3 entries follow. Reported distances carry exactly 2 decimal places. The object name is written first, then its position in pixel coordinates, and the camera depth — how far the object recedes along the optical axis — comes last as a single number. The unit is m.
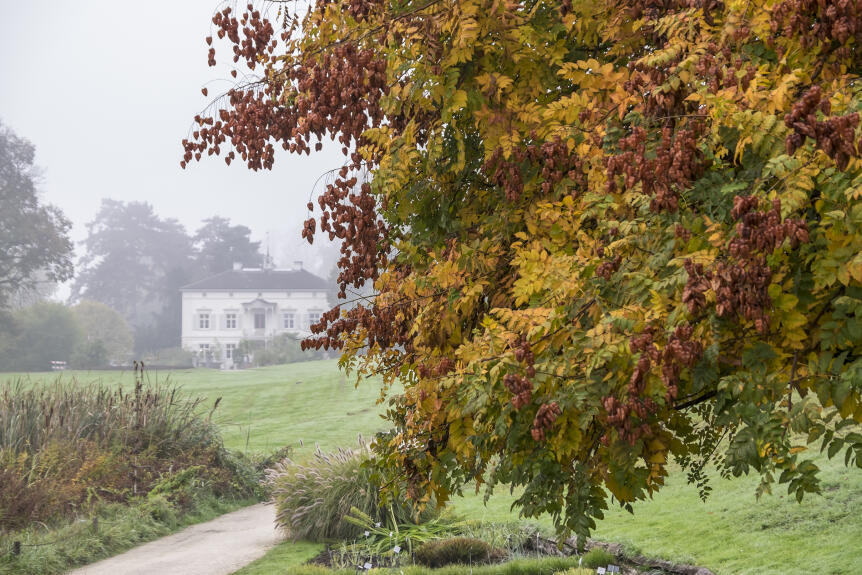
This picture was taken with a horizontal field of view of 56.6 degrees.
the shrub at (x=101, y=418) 11.77
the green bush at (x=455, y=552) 8.15
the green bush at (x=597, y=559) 7.40
